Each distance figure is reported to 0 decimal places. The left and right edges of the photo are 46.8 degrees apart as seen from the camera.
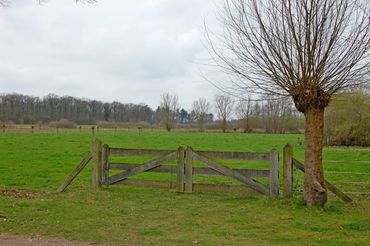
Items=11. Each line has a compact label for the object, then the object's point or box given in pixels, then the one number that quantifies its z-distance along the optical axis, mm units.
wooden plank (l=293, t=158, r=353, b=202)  11047
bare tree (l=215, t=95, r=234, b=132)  103625
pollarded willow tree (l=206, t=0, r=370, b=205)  10023
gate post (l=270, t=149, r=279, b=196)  11742
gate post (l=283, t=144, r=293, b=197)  11609
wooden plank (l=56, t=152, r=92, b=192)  12820
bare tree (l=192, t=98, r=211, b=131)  112588
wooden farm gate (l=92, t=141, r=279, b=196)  11852
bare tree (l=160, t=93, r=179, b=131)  110062
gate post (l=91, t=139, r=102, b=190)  13133
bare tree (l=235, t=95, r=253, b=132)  87444
